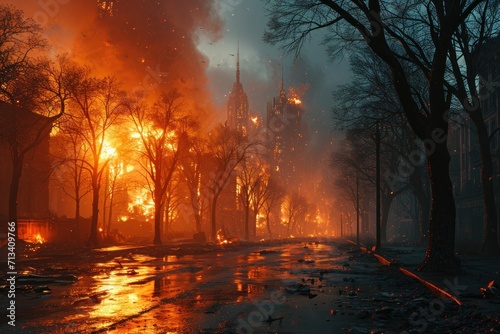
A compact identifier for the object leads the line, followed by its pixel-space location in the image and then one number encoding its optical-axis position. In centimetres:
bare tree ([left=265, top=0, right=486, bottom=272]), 1606
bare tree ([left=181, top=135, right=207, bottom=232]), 6425
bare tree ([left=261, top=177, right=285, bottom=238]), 9662
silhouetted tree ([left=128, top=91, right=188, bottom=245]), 4653
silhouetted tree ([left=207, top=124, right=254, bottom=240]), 6306
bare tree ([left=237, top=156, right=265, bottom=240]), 8016
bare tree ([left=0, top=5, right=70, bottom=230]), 2838
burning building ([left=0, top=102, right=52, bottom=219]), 3631
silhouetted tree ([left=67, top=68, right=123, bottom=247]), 3866
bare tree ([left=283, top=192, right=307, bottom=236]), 13175
